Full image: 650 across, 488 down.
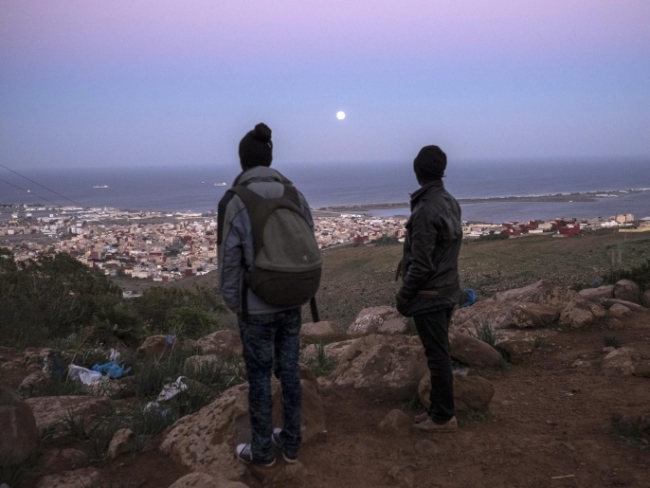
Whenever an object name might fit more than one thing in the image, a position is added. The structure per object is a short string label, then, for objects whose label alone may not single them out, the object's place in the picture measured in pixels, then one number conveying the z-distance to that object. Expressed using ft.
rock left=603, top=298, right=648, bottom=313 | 28.58
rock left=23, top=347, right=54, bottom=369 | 23.55
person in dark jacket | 13.35
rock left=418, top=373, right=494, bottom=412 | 15.62
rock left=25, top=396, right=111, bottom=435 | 15.10
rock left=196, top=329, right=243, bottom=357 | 26.77
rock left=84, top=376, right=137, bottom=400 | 18.89
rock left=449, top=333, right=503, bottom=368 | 19.93
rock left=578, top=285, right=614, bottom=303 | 31.94
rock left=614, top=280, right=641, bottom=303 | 31.37
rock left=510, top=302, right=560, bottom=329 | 25.44
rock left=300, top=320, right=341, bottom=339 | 31.71
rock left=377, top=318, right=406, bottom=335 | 30.76
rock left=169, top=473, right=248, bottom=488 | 10.72
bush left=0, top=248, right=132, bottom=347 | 31.58
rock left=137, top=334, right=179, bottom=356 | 25.73
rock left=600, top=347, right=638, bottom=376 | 19.44
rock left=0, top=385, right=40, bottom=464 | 12.66
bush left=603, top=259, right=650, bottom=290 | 33.40
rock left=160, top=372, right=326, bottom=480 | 12.85
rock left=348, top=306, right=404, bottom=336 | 35.68
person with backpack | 11.10
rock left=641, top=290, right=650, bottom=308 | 30.49
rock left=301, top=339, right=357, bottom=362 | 22.94
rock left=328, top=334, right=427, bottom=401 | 16.63
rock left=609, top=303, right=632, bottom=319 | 27.03
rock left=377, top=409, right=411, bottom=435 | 14.58
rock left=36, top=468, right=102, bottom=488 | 12.04
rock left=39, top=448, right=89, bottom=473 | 13.12
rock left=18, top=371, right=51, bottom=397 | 18.99
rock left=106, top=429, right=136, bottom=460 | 13.42
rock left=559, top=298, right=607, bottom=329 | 25.63
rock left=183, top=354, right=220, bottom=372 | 18.85
